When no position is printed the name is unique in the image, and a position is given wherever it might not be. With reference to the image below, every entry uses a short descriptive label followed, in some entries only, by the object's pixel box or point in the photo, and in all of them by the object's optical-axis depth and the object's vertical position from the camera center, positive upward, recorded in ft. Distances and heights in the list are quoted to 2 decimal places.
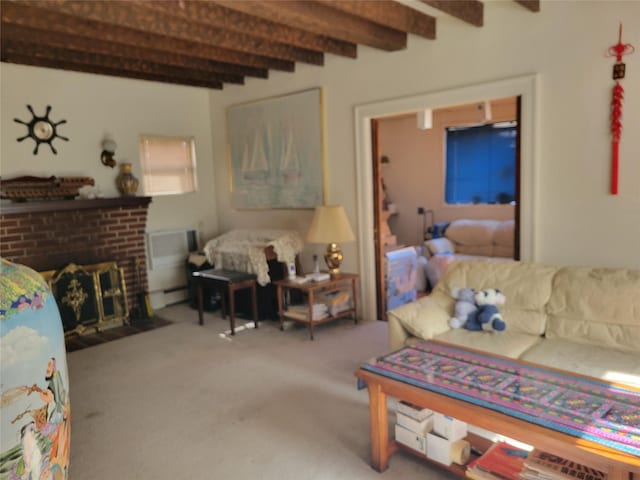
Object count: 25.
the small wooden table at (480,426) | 4.91 -2.98
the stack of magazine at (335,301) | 13.73 -3.36
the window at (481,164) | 20.39 +0.73
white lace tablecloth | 14.87 -1.97
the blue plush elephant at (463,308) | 9.65 -2.63
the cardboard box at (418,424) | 7.00 -3.63
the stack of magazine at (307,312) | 13.52 -3.63
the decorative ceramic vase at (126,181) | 15.83 +0.45
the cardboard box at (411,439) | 6.98 -3.87
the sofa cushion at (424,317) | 9.29 -2.74
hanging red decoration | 9.58 +1.48
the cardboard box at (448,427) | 6.71 -3.56
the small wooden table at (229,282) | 13.97 -2.80
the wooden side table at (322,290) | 13.19 -3.12
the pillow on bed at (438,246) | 18.74 -2.59
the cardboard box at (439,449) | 6.69 -3.84
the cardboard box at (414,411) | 7.06 -3.47
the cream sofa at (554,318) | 7.97 -2.70
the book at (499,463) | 6.02 -3.75
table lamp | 13.36 -1.16
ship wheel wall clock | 14.08 +2.09
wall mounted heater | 17.22 -2.02
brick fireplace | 13.44 -1.13
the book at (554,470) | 5.55 -3.52
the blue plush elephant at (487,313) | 9.24 -2.66
